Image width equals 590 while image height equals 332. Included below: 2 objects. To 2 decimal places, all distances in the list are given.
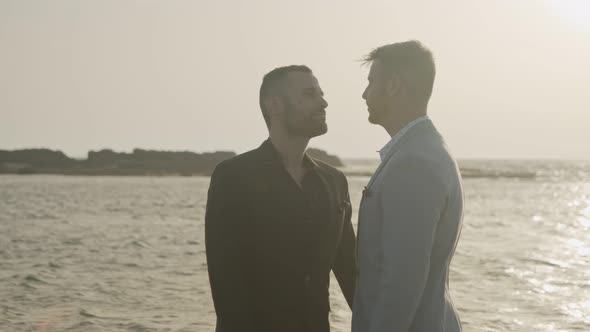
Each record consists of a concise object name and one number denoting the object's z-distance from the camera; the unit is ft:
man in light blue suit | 9.90
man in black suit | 13.46
